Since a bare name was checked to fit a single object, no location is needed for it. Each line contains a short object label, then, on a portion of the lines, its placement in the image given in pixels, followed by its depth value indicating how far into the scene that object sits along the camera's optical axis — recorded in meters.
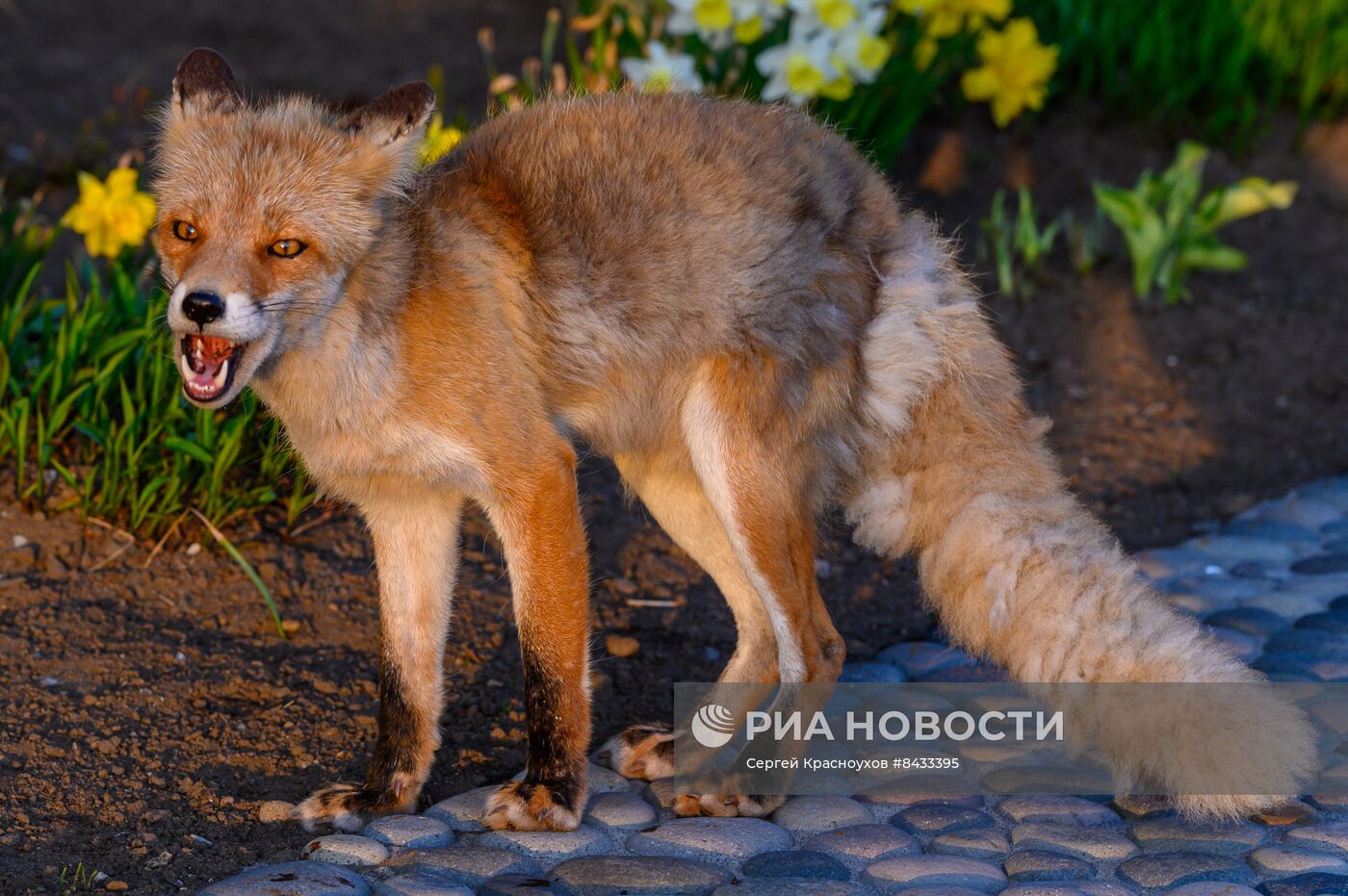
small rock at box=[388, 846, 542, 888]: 6.80
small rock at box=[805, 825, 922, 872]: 7.06
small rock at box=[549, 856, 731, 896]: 6.68
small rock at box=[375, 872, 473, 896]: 6.56
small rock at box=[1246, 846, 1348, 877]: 6.76
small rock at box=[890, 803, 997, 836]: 7.37
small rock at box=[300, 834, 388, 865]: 6.93
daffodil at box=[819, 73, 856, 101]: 12.90
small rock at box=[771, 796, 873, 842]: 7.48
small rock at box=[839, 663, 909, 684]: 9.21
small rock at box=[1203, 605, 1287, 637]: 9.62
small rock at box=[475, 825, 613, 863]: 7.11
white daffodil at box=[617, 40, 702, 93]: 12.73
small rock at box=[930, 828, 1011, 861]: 7.07
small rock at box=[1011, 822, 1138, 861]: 7.04
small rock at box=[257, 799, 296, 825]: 7.47
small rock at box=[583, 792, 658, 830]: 7.56
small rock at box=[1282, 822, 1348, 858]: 6.98
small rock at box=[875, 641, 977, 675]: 9.44
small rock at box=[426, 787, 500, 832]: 7.47
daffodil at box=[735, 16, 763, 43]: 13.24
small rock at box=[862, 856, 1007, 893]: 6.73
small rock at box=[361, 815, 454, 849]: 7.20
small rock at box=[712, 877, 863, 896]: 6.65
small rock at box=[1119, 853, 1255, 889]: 6.72
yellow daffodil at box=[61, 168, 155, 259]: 10.37
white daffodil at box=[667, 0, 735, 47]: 12.95
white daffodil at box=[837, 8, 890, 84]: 12.83
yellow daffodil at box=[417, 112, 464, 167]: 10.98
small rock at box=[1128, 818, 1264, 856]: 7.05
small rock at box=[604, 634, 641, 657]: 9.68
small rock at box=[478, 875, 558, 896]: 6.62
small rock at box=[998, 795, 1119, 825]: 7.41
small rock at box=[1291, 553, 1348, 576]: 10.52
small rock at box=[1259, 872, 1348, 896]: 6.52
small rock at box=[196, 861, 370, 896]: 6.46
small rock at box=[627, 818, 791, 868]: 7.16
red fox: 7.03
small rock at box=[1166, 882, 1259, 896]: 6.55
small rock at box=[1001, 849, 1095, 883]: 6.80
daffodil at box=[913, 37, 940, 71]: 14.77
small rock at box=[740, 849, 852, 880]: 6.87
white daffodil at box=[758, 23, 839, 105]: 12.63
